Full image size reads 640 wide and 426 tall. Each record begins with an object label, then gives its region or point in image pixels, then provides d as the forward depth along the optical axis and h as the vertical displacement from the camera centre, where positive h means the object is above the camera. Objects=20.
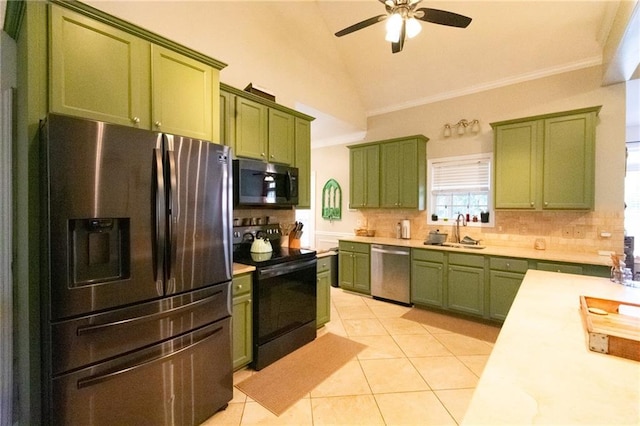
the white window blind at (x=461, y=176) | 4.18 +0.53
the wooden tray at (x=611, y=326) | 0.98 -0.47
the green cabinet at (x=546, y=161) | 3.20 +0.59
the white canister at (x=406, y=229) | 4.68 -0.32
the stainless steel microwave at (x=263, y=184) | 2.64 +0.25
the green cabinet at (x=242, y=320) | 2.30 -0.93
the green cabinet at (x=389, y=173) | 4.44 +0.60
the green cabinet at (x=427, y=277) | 3.84 -0.94
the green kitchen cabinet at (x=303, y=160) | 3.38 +0.60
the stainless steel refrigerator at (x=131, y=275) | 1.35 -0.37
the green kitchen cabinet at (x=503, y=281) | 3.28 -0.85
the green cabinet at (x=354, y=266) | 4.54 -0.94
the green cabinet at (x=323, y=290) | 3.22 -0.95
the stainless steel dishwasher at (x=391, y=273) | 4.13 -0.96
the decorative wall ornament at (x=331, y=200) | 5.98 +0.20
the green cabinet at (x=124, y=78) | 1.53 +0.82
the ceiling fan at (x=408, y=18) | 2.15 +1.52
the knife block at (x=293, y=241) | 3.31 -0.37
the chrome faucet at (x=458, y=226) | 4.29 -0.25
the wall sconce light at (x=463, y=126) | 4.17 +1.27
